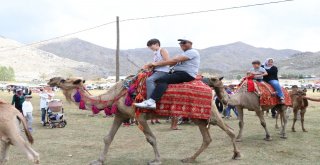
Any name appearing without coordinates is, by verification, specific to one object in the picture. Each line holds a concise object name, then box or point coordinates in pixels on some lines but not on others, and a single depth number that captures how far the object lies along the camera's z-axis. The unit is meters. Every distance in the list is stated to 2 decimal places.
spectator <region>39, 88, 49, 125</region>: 19.33
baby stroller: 18.38
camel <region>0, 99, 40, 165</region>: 8.09
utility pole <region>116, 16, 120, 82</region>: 28.41
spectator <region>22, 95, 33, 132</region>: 16.14
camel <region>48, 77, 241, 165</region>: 9.58
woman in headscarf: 14.40
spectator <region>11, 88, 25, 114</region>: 17.82
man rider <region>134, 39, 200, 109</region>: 9.26
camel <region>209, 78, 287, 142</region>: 13.58
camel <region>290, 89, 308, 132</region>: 16.55
